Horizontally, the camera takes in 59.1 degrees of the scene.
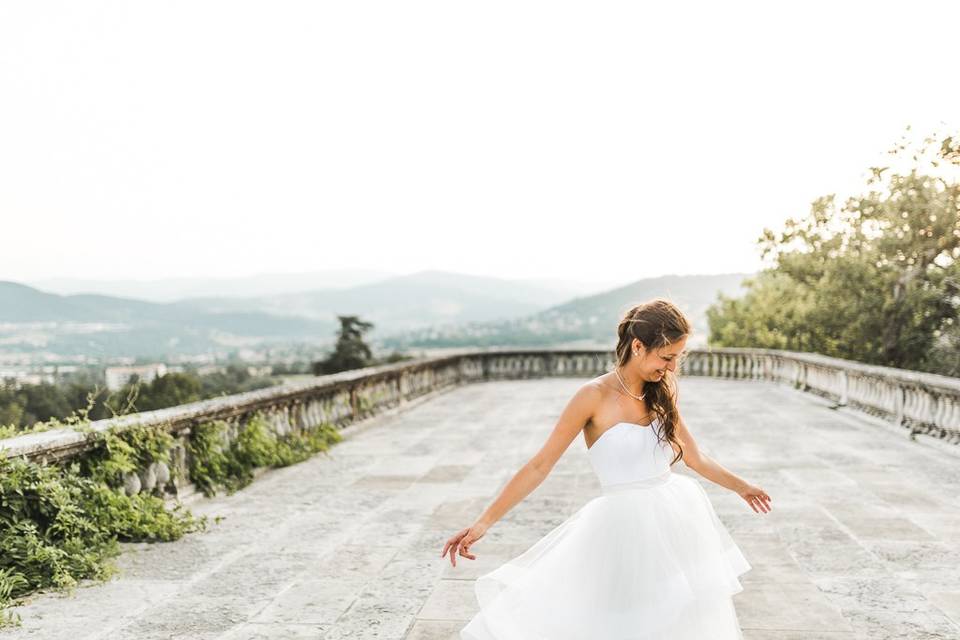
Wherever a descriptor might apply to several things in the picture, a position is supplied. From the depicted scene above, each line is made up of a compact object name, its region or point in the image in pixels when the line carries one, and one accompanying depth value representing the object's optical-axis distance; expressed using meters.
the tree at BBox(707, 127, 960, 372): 23.69
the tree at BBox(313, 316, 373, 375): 66.81
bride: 3.00
